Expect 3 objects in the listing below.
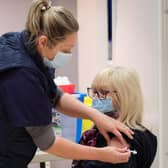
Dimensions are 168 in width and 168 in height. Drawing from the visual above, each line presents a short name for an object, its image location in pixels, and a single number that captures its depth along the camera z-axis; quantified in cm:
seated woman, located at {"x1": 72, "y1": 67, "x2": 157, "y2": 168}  243
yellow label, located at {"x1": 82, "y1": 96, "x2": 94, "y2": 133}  327
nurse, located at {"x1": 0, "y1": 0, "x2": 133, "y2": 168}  215
